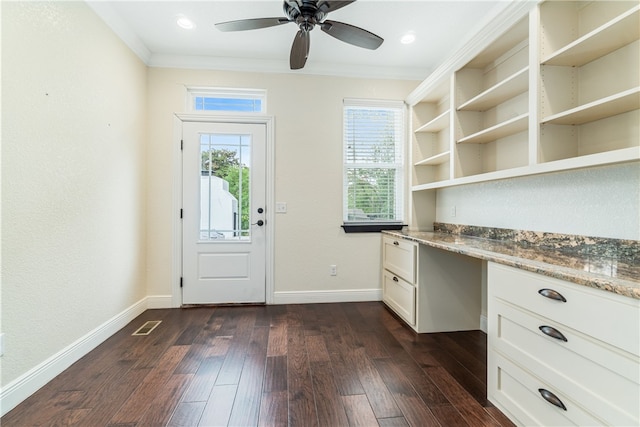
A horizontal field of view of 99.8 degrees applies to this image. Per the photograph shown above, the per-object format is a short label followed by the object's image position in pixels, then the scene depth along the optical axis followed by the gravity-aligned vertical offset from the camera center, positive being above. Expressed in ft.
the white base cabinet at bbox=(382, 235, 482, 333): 7.80 -2.27
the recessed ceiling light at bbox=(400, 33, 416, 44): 8.54 +5.62
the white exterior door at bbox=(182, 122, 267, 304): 9.99 -0.10
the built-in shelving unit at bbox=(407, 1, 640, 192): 4.60 +2.75
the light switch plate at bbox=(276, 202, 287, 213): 10.25 +0.15
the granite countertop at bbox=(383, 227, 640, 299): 3.31 -0.79
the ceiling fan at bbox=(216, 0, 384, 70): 5.89 +4.43
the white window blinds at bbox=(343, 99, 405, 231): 10.75 +2.00
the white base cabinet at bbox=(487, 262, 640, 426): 3.04 -1.89
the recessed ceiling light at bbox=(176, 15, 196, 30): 7.82 +5.56
